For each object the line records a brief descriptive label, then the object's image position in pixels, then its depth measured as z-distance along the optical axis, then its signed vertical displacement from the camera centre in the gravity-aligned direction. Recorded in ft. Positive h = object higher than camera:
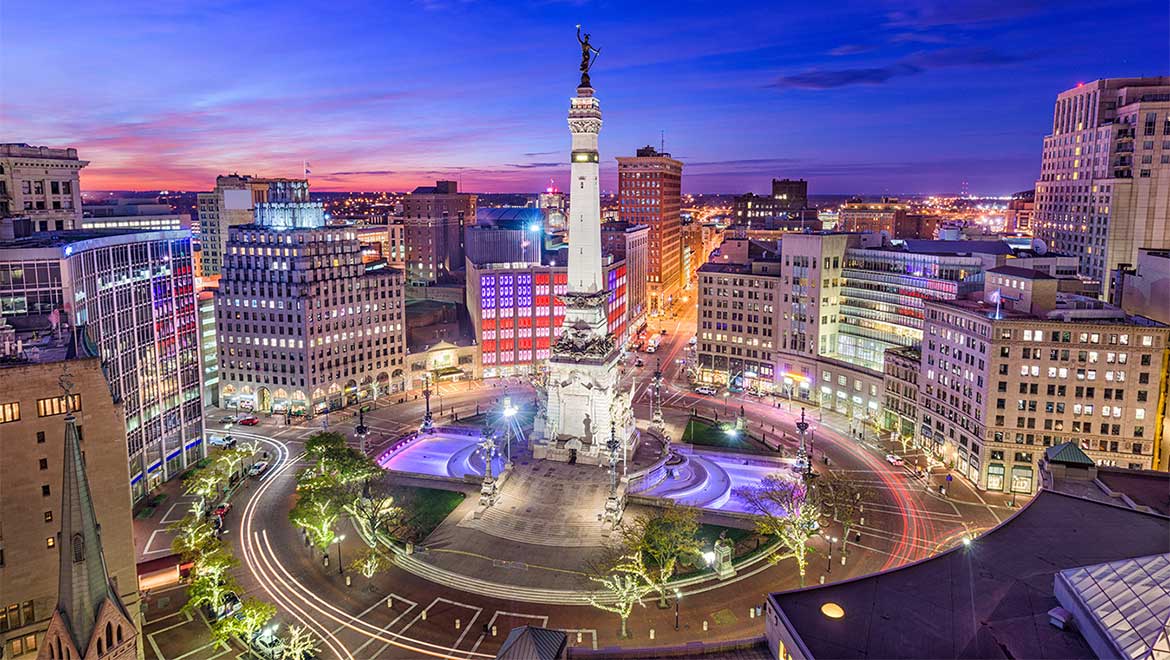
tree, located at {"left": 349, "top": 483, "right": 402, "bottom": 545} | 256.32 -98.94
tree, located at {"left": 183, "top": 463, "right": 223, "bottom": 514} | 272.86 -93.08
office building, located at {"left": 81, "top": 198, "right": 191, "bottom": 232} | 477.77 +12.24
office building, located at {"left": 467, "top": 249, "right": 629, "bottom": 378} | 497.05 -54.00
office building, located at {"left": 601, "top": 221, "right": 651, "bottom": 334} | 620.49 -14.46
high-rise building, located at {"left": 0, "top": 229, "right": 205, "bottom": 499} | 242.99 -28.83
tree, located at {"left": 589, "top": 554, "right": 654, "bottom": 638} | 207.92 -103.34
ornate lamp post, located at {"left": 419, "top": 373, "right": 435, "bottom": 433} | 383.24 -98.08
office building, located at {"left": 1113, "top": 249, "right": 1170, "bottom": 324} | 353.51 -26.59
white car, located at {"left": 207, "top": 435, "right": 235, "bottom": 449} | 354.74 -101.86
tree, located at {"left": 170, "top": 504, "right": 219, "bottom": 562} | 219.61 -92.89
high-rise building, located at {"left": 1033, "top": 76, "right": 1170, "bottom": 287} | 454.81 +39.62
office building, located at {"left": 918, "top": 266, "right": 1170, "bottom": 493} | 297.53 -62.02
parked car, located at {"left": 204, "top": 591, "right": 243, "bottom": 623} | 208.23 -108.51
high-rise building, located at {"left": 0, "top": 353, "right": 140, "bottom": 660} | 173.27 -59.31
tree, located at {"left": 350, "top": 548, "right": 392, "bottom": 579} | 233.76 -105.98
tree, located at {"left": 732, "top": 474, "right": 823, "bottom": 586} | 239.30 -97.55
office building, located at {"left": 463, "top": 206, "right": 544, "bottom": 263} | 552.00 -4.82
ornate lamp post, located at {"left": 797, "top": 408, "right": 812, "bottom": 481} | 317.63 -99.34
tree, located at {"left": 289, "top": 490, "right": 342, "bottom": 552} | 245.04 -93.85
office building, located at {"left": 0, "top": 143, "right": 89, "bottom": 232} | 362.94 +25.19
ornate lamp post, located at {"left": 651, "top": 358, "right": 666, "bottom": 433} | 378.73 -95.56
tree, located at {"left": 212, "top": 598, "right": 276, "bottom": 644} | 190.19 -99.91
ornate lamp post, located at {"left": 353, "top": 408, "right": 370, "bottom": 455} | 330.89 -88.22
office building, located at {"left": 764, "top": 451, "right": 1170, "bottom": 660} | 130.31 -74.81
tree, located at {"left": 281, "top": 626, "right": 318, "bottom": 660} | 185.66 -107.31
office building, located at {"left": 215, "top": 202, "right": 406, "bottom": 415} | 416.46 -46.88
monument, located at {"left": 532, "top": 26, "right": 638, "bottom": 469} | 334.85 -52.67
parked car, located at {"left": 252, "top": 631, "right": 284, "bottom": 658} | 195.42 -109.80
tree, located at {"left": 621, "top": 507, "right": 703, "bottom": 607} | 222.69 -94.12
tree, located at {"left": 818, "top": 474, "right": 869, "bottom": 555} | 258.98 -98.33
